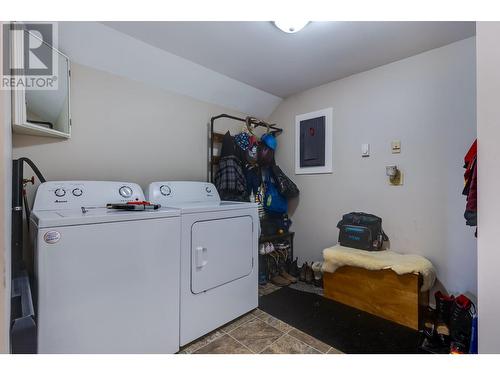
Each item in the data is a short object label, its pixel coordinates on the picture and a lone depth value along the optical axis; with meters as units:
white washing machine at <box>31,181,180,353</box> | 1.03
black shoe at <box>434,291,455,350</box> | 1.50
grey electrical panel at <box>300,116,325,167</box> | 2.60
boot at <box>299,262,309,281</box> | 2.60
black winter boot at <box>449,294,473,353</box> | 1.39
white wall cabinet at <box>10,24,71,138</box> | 1.26
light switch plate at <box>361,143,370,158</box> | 2.27
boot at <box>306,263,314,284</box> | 2.54
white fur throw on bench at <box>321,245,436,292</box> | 1.72
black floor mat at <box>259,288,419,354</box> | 1.51
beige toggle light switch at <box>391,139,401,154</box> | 2.09
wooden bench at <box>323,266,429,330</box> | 1.71
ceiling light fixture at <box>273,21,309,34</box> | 1.54
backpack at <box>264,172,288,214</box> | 2.75
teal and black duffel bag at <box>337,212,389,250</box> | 2.04
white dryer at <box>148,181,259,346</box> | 1.51
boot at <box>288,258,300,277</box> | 2.75
